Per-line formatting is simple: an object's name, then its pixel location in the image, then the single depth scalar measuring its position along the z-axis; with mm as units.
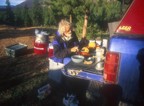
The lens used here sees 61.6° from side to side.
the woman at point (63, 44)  3057
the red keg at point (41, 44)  4937
